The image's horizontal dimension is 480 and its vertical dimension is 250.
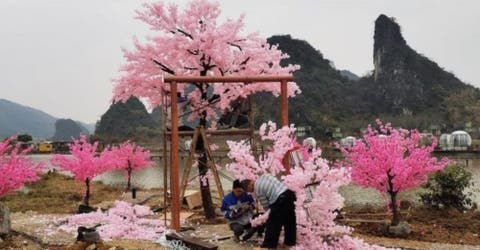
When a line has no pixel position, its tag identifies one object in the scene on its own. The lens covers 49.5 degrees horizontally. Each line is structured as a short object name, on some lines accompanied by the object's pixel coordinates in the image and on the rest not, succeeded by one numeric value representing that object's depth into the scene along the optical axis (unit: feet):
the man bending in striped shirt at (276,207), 24.54
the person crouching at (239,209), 27.86
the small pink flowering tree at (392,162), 34.91
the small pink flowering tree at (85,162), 45.21
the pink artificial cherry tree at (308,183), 25.25
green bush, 45.01
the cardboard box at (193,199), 44.27
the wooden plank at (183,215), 38.09
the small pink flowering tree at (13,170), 32.35
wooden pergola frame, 31.17
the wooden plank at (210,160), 33.13
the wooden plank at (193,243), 25.40
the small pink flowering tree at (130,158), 63.93
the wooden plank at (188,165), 32.86
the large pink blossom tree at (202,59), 36.19
